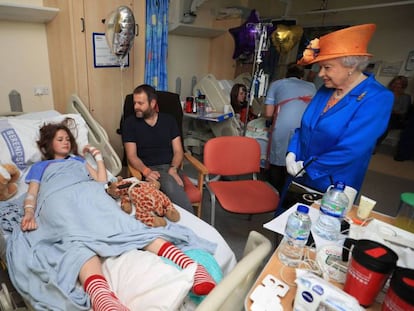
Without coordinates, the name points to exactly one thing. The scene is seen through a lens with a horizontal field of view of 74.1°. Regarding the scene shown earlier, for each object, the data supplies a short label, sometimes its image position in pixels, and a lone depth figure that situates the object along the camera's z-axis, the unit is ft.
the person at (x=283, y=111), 8.34
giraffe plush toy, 4.71
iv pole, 8.03
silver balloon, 7.07
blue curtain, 9.43
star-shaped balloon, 11.16
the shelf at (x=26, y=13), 6.43
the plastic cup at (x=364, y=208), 3.92
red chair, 6.41
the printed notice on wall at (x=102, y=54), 7.74
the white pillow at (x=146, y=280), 2.96
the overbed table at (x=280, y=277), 2.54
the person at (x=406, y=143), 14.51
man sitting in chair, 6.61
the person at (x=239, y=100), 11.11
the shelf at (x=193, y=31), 11.02
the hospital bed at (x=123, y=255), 3.05
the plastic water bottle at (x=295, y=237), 3.10
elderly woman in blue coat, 4.68
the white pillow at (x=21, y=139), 5.98
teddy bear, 5.16
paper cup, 10.52
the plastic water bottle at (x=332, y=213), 3.49
